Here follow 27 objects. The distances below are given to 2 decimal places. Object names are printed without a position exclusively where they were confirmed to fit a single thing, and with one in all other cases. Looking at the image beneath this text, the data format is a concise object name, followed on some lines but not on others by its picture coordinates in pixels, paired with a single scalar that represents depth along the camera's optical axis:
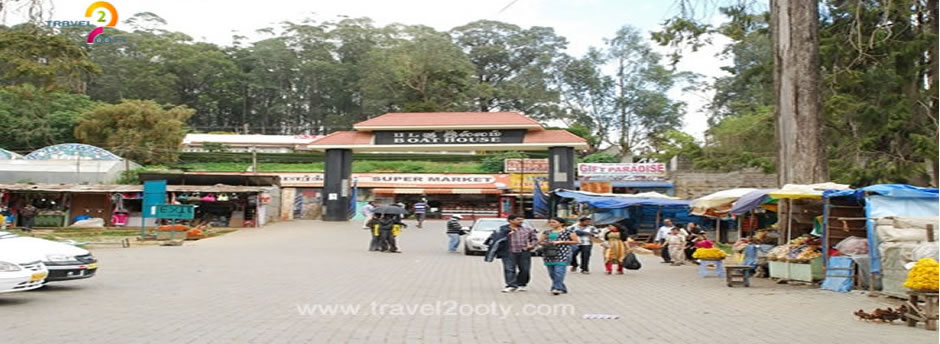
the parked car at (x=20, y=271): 10.11
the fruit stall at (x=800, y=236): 13.95
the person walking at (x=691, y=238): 22.00
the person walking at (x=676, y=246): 20.73
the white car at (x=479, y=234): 23.44
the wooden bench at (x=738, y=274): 14.09
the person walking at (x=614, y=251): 17.33
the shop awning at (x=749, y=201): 16.81
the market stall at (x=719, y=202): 19.16
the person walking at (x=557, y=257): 12.11
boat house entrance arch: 38.06
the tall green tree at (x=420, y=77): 68.06
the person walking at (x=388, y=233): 23.42
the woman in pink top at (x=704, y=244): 18.38
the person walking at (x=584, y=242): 17.31
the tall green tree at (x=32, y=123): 56.12
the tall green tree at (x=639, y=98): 68.94
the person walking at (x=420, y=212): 35.84
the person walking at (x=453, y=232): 24.09
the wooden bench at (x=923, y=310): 8.32
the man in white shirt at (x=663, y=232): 23.13
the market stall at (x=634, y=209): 29.58
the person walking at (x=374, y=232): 23.53
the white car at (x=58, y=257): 11.32
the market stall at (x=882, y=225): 11.39
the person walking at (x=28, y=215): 33.44
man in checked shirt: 12.42
